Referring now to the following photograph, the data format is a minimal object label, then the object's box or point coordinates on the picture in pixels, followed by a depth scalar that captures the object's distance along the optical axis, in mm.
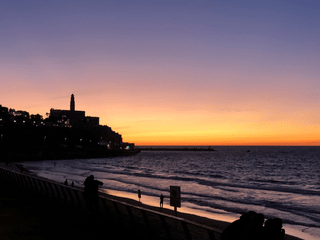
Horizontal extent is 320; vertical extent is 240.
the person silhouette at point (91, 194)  11477
